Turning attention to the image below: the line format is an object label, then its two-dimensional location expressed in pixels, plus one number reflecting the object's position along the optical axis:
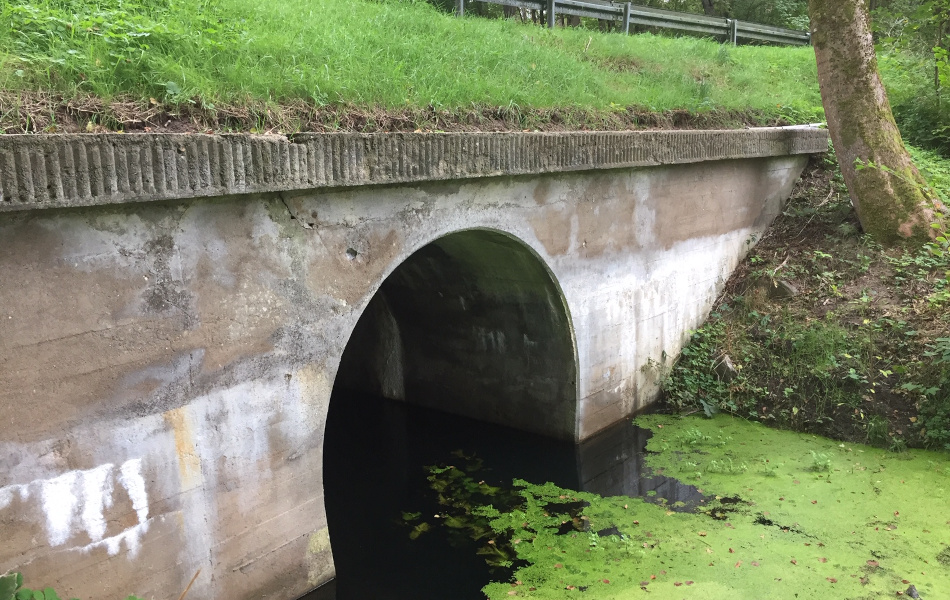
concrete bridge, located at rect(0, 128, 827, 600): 2.99
